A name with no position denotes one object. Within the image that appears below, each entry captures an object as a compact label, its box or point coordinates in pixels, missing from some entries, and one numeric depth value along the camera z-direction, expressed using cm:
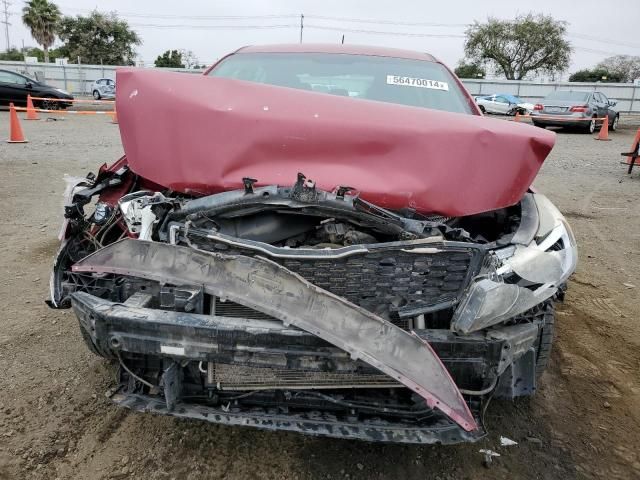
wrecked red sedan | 180
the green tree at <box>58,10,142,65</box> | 4391
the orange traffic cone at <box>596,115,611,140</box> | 1510
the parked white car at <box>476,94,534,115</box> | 2378
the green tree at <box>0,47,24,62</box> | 5030
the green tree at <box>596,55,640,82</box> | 5620
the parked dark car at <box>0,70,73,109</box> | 1645
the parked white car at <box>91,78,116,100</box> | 2370
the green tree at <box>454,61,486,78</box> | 4762
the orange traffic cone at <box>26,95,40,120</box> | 1446
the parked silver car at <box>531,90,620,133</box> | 1609
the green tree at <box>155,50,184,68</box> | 4349
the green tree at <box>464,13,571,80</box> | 4544
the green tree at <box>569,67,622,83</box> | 4875
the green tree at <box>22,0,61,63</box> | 4266
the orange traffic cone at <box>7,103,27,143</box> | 977
